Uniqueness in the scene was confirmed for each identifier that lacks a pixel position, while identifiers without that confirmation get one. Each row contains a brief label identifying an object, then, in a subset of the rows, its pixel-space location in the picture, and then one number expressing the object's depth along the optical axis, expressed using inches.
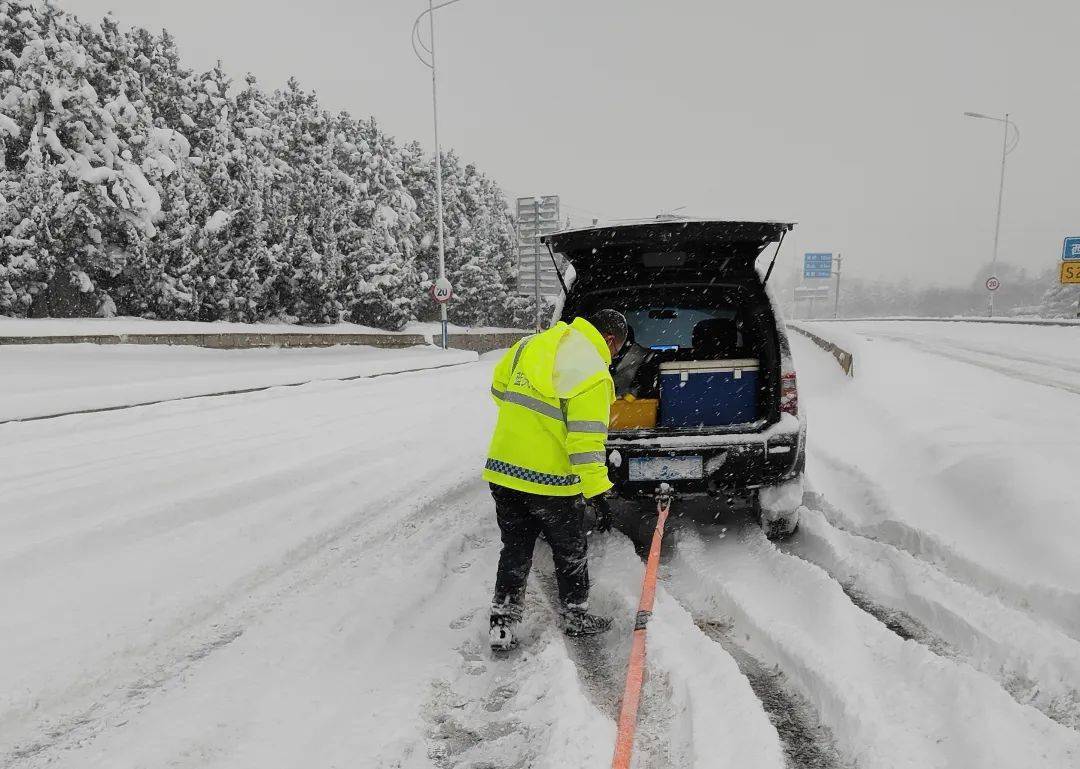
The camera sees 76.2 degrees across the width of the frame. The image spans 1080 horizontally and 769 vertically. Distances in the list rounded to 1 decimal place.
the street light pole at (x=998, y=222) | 1643.5
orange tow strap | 84.4
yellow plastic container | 186.4
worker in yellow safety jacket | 119.1
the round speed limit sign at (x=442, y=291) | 887.7
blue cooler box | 184.2
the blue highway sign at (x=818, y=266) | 2915.8
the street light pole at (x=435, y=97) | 1001.7
